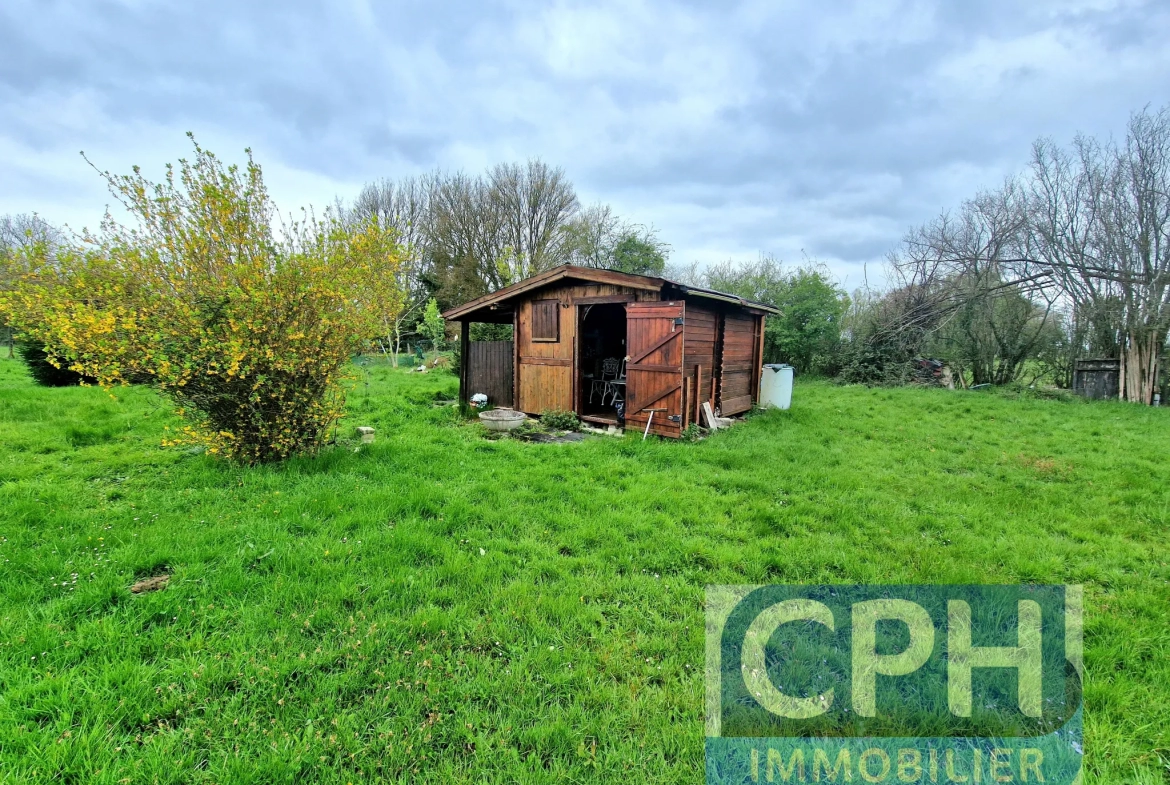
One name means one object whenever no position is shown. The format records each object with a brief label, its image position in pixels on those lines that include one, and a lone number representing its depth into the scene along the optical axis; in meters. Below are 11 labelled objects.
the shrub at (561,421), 7.56
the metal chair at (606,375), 9.24
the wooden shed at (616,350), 6.78
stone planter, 7.04
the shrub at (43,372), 9.93
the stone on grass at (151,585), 2.49
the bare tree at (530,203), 21.78
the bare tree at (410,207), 21.86
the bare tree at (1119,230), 9.76
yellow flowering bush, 3.82
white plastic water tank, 9.61
